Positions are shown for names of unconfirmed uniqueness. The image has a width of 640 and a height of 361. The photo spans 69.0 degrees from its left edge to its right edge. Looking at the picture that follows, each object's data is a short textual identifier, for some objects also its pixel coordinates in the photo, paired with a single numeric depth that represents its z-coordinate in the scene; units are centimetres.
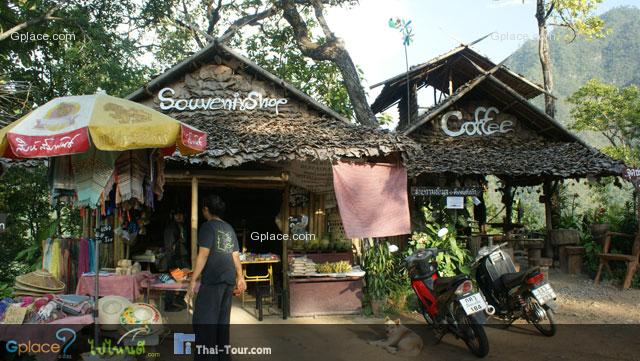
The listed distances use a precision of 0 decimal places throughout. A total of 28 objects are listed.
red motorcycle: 527
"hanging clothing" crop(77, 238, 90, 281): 759
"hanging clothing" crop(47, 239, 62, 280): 771
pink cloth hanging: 761
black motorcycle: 587
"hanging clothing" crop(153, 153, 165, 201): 607
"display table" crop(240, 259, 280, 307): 784
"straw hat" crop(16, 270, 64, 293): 588
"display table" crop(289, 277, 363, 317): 776
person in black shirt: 468
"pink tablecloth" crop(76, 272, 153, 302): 644
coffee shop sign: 1313
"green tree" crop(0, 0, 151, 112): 1377
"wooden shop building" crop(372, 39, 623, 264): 1078
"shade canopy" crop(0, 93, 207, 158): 441
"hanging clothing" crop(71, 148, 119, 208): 517
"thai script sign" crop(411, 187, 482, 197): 989
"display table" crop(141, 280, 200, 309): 632
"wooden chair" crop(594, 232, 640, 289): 973
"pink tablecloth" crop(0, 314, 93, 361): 473
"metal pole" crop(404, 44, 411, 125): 1527
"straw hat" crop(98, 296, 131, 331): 516
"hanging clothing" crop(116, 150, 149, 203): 559
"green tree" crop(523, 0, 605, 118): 1709
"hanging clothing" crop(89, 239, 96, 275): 756
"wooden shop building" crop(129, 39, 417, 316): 751
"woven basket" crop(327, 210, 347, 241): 886
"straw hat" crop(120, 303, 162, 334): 517
